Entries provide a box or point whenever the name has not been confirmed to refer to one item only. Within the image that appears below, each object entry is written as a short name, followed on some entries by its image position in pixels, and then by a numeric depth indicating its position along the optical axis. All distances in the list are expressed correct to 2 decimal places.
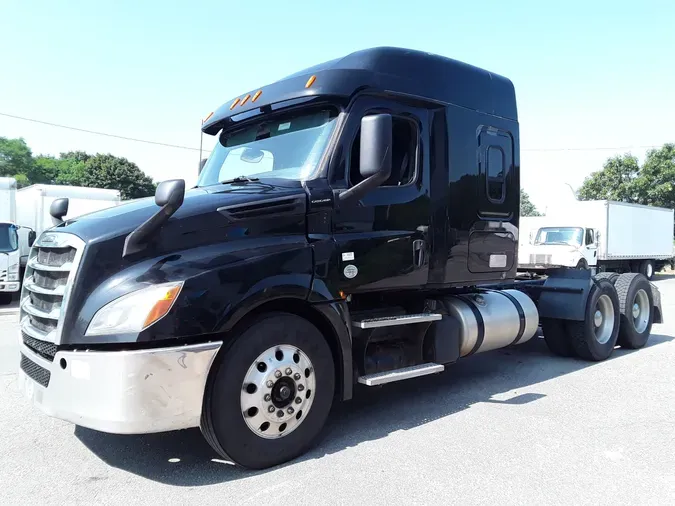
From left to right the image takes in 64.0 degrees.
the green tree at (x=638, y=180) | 34.22
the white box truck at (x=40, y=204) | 17.20
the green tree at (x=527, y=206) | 74.27
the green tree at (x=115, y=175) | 51.03
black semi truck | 3.17
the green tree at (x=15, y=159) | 58.78
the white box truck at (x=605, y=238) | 18.95
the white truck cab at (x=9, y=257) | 13.14
